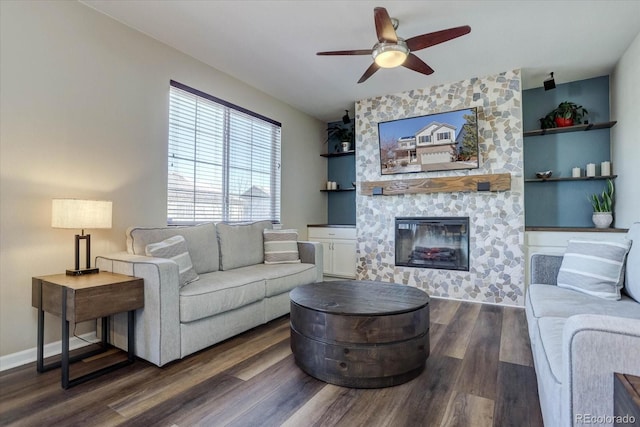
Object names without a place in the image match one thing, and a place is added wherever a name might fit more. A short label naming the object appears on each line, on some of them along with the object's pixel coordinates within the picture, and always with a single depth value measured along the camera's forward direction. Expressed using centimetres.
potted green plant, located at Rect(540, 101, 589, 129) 378
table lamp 213
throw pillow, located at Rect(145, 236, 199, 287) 248
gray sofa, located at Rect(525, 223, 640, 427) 88
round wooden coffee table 185
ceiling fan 227
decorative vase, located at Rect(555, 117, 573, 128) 377
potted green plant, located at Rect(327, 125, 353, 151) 528
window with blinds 327
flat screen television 389
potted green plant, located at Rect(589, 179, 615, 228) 352
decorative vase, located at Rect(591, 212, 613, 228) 351
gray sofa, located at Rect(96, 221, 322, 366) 214
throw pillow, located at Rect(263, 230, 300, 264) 359
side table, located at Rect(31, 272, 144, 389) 187
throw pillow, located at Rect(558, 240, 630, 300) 209
